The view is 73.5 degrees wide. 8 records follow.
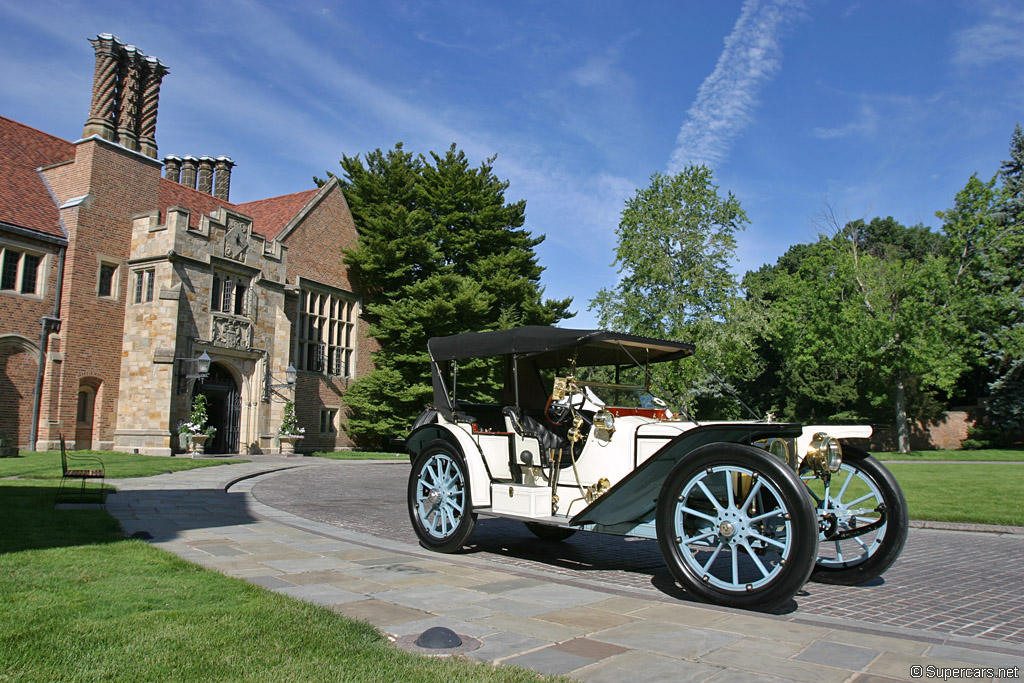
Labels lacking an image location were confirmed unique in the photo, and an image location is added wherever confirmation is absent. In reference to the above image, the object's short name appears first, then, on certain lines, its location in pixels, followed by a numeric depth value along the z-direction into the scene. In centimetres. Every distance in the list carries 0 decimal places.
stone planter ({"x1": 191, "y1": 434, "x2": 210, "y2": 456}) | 2228
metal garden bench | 895
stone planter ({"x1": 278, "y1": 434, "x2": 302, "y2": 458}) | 2606
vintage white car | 464
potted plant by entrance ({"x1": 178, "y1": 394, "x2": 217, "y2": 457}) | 2222
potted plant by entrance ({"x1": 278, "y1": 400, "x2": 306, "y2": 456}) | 2609
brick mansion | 2141
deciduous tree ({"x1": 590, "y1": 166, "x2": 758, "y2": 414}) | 3083
